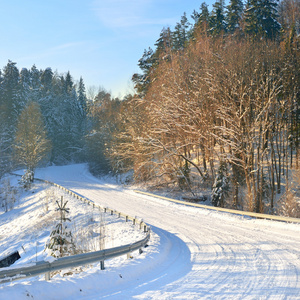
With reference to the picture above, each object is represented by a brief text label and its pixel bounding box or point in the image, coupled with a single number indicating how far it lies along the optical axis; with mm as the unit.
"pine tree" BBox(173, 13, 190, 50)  51250
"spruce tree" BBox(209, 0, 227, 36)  46562
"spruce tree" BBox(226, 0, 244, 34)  48000
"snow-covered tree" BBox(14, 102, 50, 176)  46906
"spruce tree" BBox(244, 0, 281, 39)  39438
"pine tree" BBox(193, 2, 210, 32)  46694
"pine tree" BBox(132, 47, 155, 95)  47125
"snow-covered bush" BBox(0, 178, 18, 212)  37525
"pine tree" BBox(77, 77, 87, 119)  89112
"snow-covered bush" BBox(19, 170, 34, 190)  43500
